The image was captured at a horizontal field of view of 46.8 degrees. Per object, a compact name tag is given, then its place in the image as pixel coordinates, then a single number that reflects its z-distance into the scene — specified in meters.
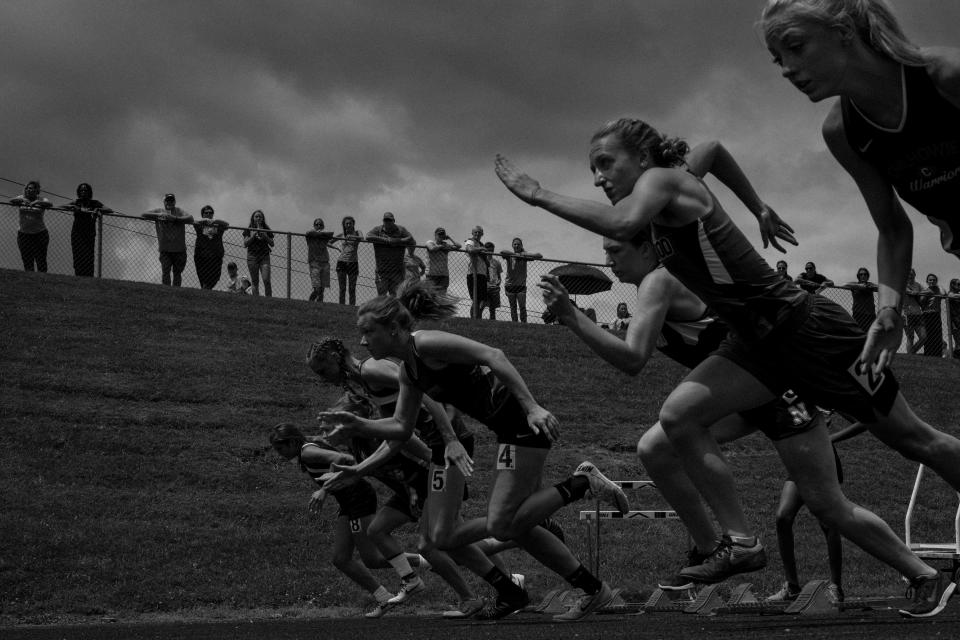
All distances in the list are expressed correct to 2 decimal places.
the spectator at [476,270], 20.12
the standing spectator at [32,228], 18.23
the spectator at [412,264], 19.53
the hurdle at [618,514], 8.97
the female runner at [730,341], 4.22
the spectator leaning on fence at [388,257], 19.50
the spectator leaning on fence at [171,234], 18.59
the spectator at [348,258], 19.55
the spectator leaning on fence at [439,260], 19.64
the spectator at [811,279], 19.17
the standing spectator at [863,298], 21.19
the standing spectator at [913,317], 22.44
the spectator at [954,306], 22.89
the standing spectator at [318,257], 19.45
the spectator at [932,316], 22.94
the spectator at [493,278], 20.44
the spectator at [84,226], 18.78
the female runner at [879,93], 3.27
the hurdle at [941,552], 7.73
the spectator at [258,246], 19.59
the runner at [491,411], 6.30
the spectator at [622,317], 20.22
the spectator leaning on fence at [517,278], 20.42
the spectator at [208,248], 18.92
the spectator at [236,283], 21.06
